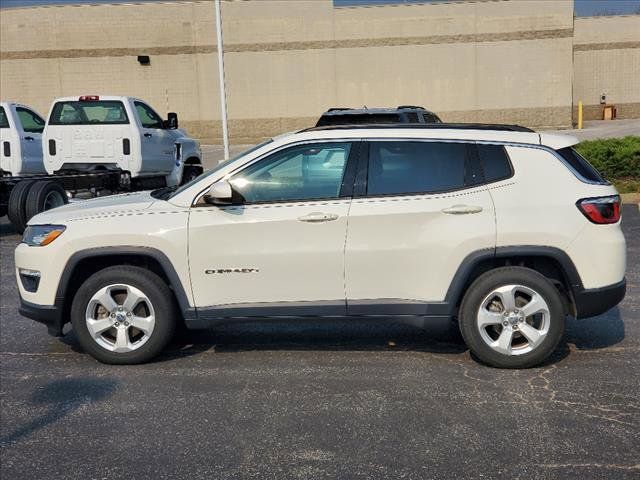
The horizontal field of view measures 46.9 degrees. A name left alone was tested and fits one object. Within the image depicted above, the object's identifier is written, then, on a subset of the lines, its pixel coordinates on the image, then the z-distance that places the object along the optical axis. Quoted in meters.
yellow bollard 34.81
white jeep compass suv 5.33
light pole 19.70
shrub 14.69
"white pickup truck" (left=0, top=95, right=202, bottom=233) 13.32
